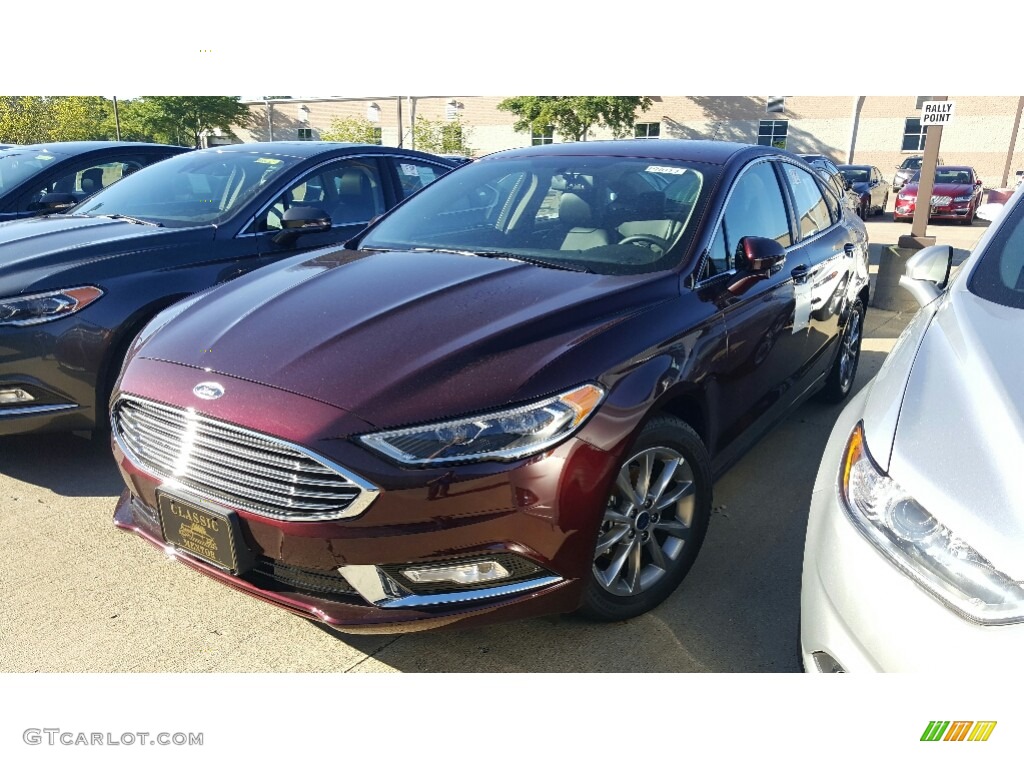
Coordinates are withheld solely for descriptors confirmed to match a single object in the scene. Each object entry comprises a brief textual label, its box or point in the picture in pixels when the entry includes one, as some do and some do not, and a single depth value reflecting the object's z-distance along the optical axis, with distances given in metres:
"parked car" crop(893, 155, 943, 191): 22.22
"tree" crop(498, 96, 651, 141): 28.95
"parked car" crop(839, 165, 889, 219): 19.32
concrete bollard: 7.69
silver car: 1.41
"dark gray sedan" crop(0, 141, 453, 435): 3.47
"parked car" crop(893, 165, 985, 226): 18.53
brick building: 28.33
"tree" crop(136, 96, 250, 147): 32.31
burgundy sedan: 2.02
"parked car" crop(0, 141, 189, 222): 5.81
